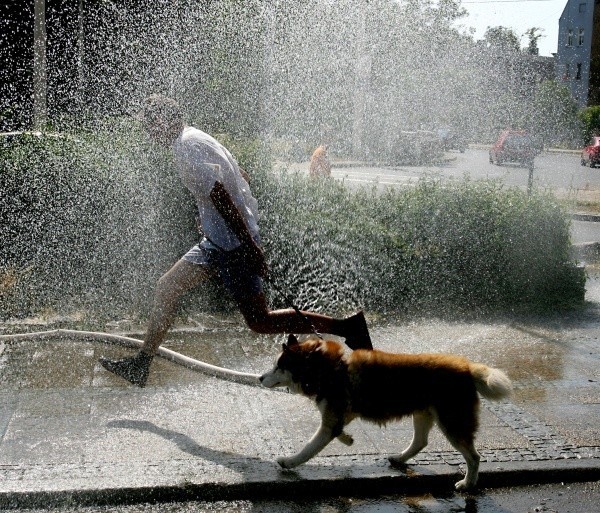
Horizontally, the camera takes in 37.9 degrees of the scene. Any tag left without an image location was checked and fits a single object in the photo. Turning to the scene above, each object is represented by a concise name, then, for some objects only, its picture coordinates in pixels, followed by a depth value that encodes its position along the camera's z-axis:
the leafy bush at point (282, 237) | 8.36
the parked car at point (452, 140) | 36.19
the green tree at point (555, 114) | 37.00
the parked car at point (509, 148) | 34.22
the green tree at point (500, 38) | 41.84
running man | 5.38
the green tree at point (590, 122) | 51.56
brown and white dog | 4.57
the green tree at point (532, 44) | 39.94
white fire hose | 6.25
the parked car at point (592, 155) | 38.03
